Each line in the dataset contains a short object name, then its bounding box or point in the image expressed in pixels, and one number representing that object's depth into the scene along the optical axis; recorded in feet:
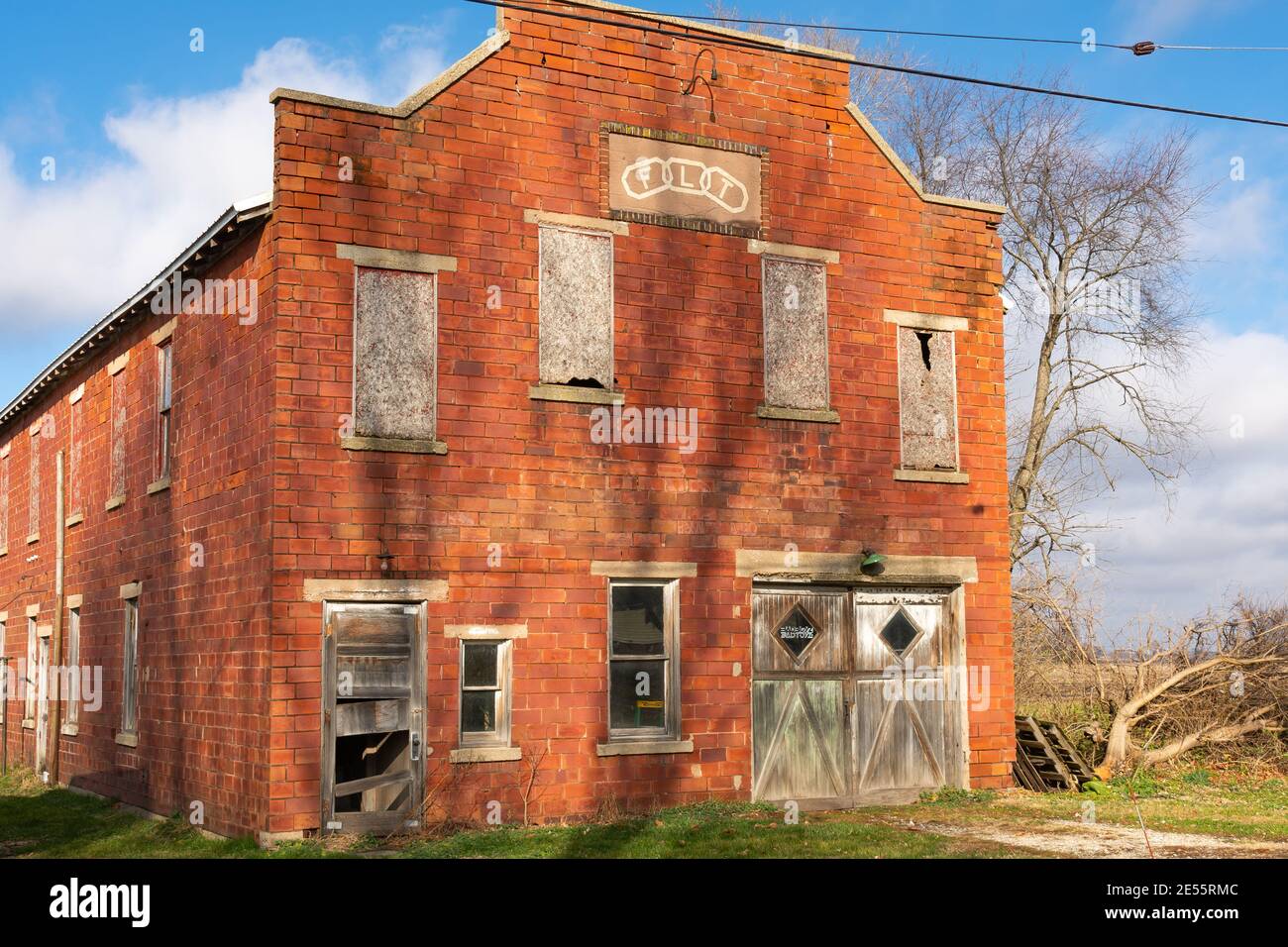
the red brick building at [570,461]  47.03
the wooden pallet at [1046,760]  59.72
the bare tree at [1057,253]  99.30
